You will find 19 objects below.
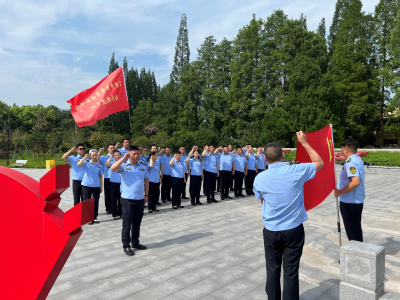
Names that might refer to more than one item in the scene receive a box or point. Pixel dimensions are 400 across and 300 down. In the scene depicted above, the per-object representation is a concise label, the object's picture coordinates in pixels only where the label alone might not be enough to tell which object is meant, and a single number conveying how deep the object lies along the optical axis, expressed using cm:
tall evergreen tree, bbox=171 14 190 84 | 4112
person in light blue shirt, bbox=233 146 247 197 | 985
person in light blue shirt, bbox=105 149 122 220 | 693
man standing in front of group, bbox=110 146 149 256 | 457
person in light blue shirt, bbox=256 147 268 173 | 1094
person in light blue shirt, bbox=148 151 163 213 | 755
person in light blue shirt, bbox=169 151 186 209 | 804
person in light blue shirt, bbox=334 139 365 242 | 375
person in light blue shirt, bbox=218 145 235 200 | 952
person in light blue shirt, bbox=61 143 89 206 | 651
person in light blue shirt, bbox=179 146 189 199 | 892
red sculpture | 125
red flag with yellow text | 659
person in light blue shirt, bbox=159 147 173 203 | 896
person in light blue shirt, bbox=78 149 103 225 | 655
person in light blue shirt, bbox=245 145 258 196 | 1039
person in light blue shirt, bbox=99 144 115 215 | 750
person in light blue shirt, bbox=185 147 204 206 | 852
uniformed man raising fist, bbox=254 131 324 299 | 257
